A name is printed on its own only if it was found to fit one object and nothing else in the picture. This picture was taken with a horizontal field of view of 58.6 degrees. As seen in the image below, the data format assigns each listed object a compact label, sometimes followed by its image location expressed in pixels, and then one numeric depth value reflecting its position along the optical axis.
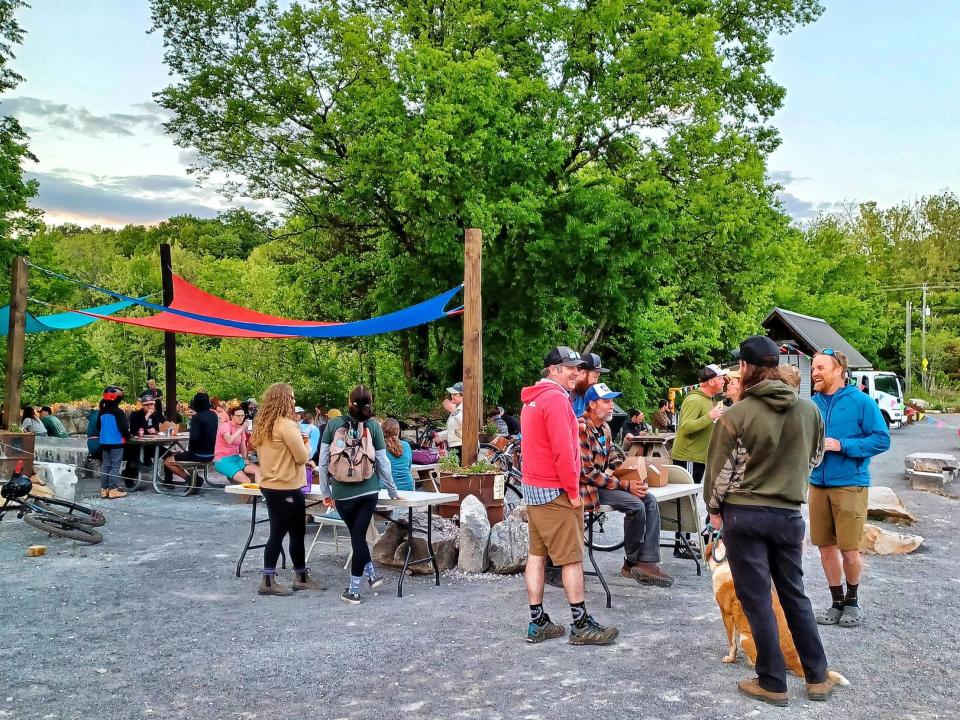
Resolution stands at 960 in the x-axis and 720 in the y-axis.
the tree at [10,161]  19.97
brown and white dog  4.16
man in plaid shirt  5.46
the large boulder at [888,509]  8.71
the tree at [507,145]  15.61
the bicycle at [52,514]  7.80
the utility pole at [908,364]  43.34
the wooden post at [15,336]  11.12
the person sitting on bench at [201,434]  11.09
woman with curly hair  5.88
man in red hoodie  4.66
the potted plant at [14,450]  10.18
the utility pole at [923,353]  43.47
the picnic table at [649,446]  7.27
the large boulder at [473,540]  6.63
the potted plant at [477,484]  7.58
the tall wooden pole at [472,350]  7.91
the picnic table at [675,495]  6.05
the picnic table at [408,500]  6.07
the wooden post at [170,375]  14.30
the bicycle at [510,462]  10.45
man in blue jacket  4.89
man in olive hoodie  3.73
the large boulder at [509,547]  6.56
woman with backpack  5.71
